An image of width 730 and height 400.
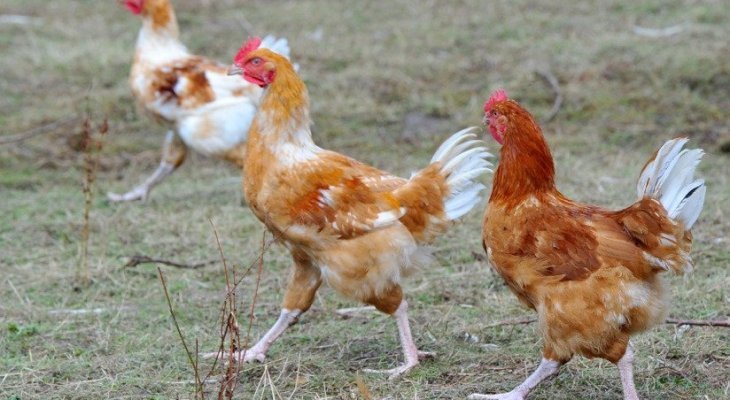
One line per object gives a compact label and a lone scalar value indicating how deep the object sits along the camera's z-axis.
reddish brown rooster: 8.65
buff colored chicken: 10.23
